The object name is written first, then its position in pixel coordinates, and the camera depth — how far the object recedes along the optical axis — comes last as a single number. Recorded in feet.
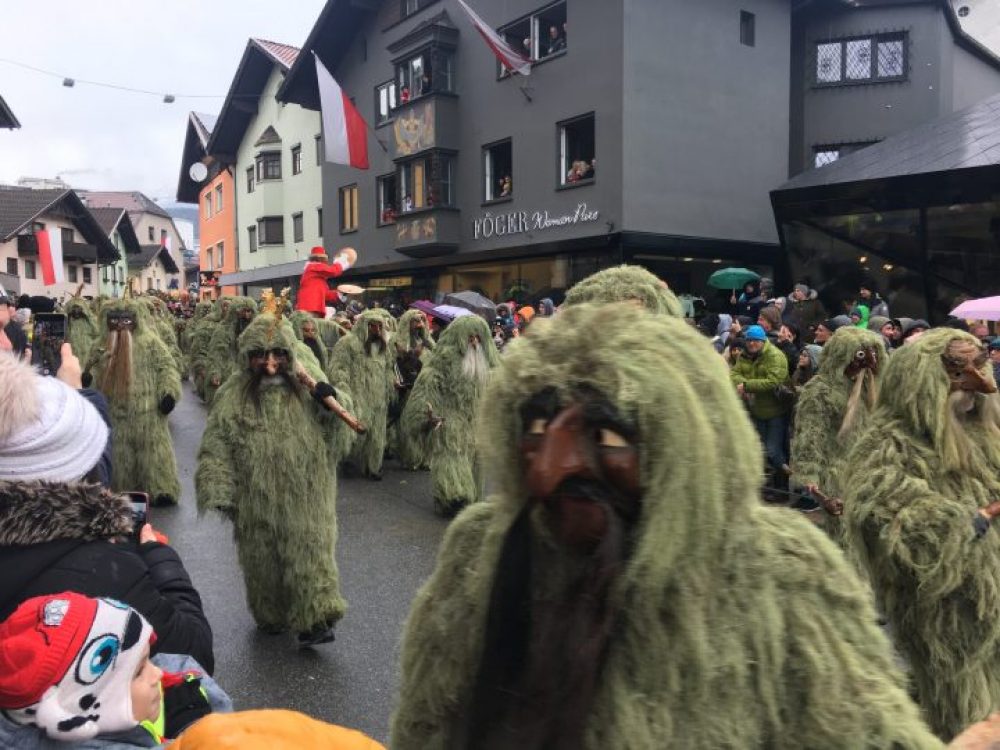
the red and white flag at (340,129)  66.59
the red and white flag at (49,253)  56.85
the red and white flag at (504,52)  55.98
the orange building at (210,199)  127.54
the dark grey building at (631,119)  55.98
